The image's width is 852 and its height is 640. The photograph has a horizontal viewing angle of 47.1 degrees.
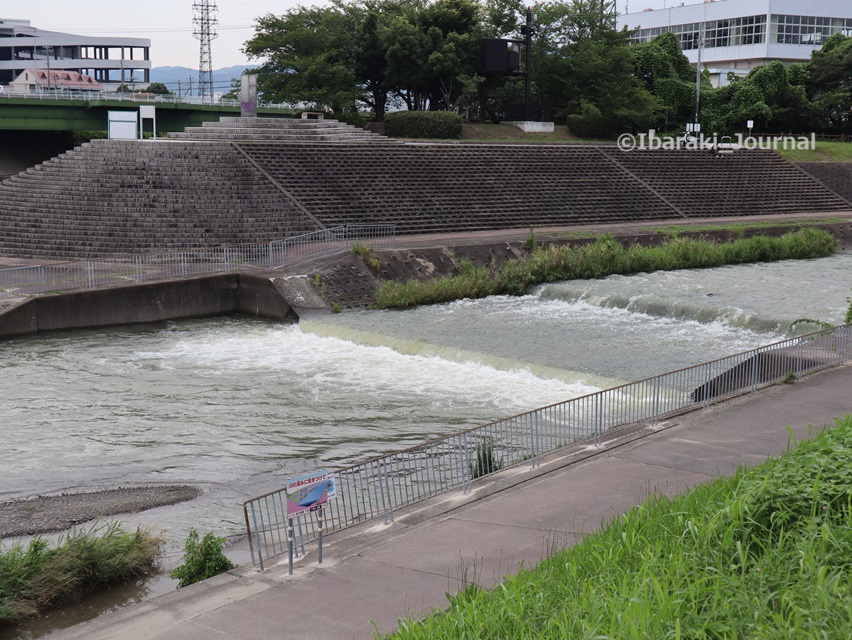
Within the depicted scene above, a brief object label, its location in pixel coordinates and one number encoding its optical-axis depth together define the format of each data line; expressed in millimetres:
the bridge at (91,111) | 61594
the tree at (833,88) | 79812
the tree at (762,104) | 77000
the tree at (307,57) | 65812
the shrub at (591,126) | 66062
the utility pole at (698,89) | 70656
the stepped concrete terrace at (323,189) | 39312
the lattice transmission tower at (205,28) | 124000
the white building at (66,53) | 142500
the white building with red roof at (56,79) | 120125
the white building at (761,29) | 103062
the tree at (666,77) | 76625
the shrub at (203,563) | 11633
